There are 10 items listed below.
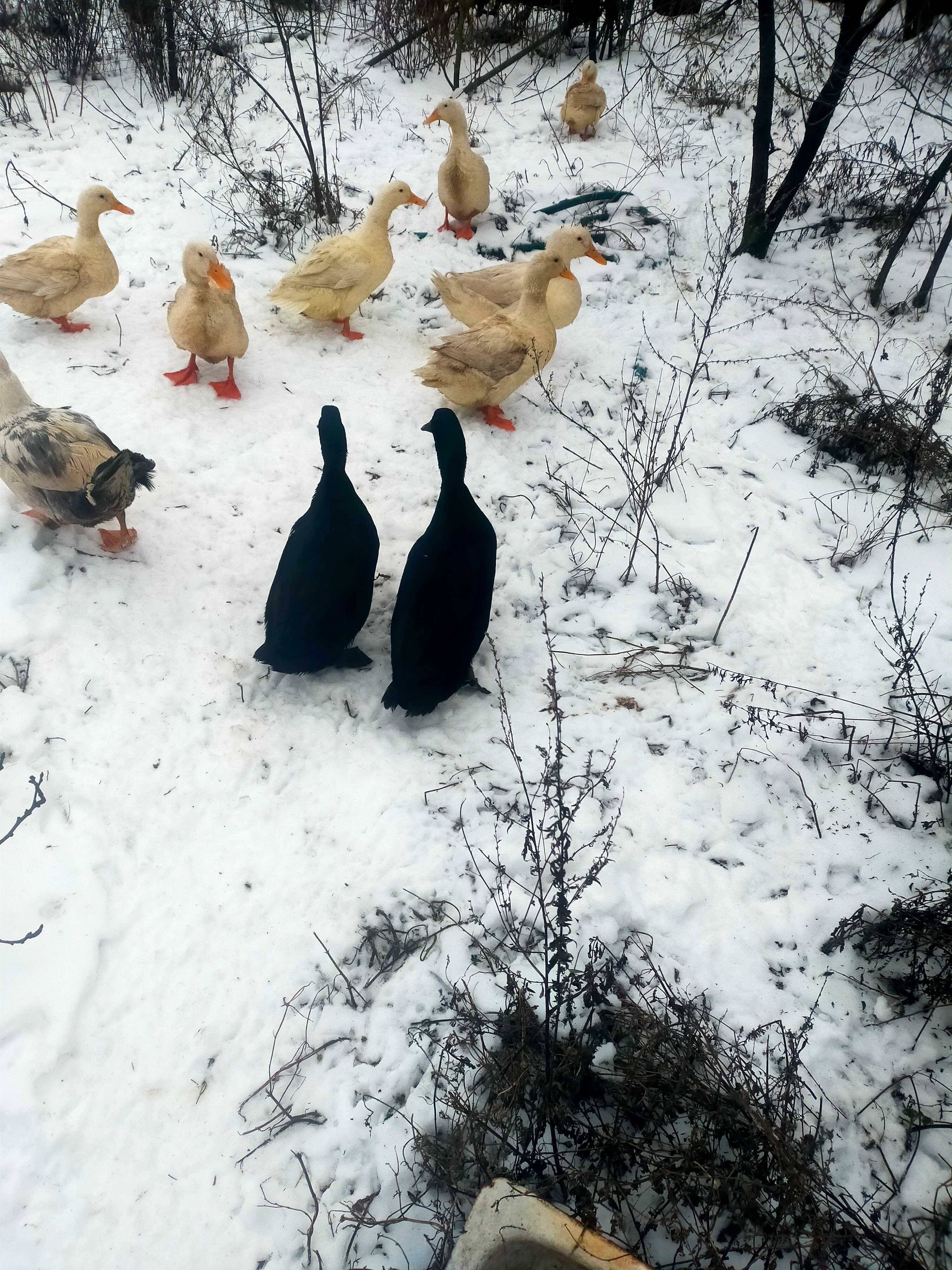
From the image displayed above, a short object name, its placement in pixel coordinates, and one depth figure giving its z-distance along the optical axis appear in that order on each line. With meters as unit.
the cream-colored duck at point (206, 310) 3.87
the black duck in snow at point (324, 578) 2.89
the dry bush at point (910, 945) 2.14
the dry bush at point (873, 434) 3.84
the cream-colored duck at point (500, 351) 3.98
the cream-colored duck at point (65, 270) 4.09
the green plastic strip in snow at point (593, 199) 5.61
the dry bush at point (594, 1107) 1.80
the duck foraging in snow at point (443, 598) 2.86
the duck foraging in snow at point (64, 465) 2.96
